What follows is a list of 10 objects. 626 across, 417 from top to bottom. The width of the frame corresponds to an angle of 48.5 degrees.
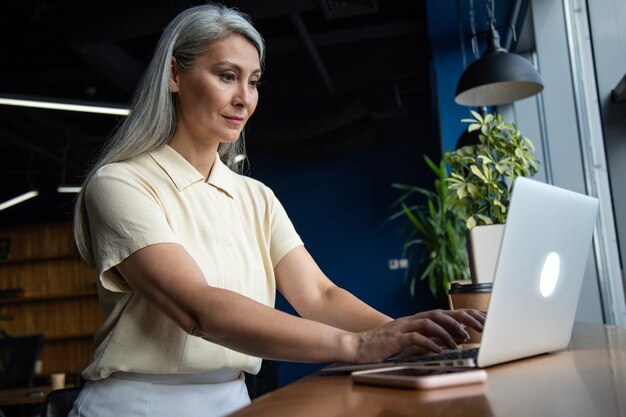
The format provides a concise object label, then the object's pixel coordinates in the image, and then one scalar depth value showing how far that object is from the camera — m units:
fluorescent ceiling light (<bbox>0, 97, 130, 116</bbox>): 5.23
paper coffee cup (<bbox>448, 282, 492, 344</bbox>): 1.67
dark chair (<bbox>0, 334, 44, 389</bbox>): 5.76
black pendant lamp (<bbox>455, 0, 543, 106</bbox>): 3.15
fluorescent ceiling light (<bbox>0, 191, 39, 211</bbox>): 9.42
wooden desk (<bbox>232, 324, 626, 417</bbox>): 0.77
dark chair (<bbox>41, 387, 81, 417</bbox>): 1.44
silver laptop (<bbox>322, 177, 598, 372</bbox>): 1.03
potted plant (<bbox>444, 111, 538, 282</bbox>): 2.26
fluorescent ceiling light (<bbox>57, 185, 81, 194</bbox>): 9.08
